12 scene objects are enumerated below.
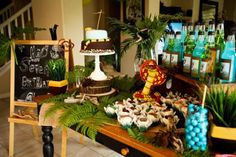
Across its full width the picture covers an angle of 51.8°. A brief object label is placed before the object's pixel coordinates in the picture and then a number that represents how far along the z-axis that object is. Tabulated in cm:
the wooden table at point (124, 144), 95
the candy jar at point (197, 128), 89
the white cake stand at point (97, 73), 152
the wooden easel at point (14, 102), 230
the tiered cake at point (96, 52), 146
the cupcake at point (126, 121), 111
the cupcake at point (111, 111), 123
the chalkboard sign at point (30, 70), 238
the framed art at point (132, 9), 449
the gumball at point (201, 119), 89
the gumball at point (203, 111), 89
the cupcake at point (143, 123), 108
